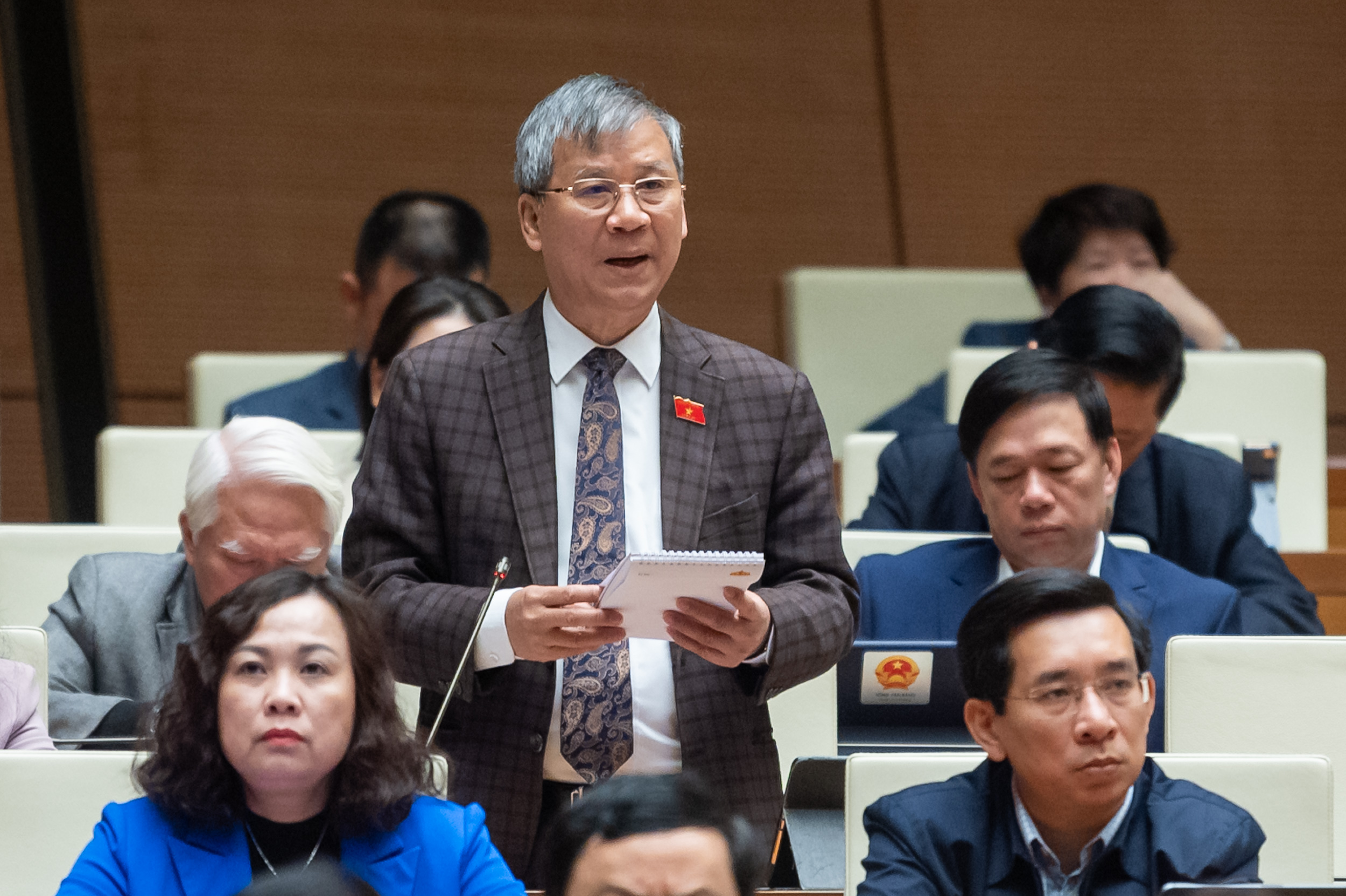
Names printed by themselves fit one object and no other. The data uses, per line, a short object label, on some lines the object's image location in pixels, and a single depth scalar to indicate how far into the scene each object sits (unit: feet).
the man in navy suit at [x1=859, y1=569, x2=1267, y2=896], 26.66
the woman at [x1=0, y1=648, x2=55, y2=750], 27.67
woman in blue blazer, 26.14
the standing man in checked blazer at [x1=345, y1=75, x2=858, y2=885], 26.63
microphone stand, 26.36
